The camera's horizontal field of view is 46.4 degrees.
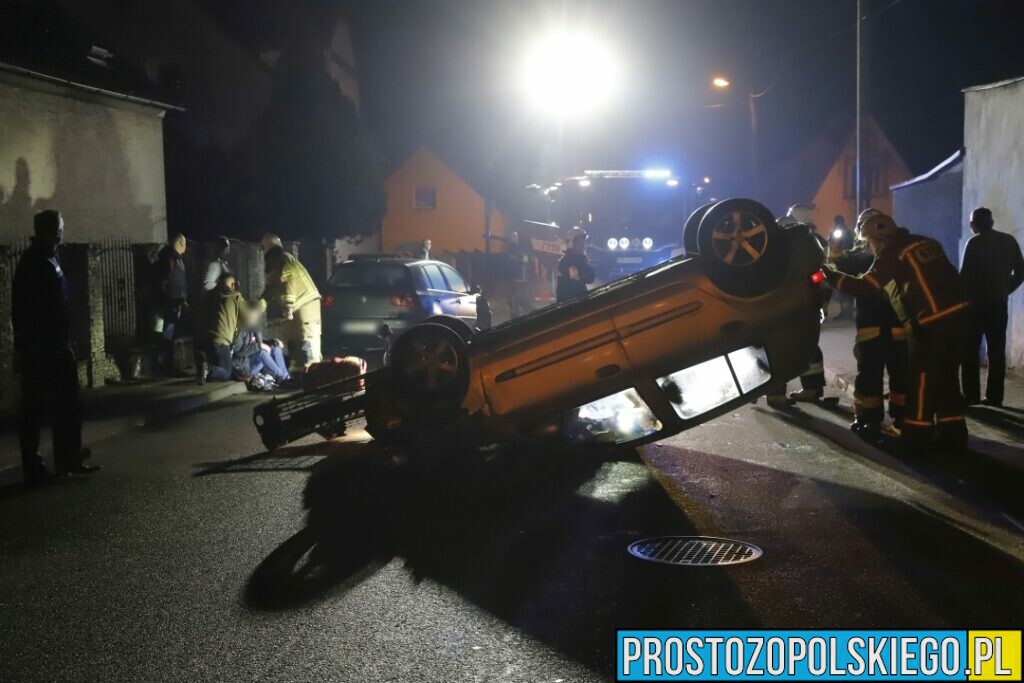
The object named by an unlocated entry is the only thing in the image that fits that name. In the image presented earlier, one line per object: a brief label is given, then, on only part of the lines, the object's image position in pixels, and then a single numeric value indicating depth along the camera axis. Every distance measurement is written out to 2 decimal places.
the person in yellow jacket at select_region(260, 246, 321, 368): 13.53
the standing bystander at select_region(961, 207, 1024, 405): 11.01
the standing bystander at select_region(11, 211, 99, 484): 8.34
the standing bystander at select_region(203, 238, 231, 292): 15.93
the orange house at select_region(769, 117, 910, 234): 59.38
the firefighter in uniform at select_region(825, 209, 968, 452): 8.48
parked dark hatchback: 17.19
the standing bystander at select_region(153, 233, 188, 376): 16.14
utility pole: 20.36
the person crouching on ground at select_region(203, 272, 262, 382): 14.45
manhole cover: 5.78
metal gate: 15.95
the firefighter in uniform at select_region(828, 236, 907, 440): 9.37
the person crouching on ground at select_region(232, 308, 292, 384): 14.55
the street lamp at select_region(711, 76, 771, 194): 36.06
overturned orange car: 7.45
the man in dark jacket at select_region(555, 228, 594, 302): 13.91
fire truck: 27.28
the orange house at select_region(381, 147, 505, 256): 60.00
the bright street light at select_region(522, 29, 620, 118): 35.28
